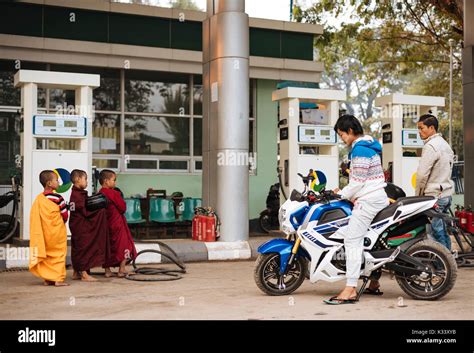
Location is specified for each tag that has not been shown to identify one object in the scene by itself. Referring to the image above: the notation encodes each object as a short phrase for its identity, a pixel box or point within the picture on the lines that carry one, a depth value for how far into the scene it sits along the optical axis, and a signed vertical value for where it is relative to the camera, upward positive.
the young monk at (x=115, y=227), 10.11 -0.68
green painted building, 16.20 +2.36
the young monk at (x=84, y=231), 9.76 -0.71
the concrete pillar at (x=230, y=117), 12.98 +0.99
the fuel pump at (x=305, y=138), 14.57 +0.69
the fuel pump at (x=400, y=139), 15.46 +0.71
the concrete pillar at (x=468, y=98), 13.51 +1.34
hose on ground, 9.95 -1.34
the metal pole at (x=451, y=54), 22.62 +3.54
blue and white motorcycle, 7.76 -0.75
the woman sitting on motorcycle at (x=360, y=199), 7.62 -0.25
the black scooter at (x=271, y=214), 17.22 -0.89
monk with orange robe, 9.26 -0.73
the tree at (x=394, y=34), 21.70 +4.39
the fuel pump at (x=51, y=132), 12.34 +0.72
